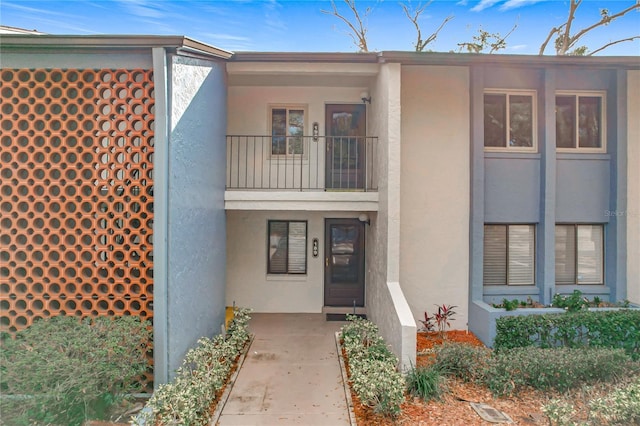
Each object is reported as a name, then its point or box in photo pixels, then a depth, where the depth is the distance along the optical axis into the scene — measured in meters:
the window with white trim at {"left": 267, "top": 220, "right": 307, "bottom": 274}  9.55
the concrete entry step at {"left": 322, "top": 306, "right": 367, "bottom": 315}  9.28
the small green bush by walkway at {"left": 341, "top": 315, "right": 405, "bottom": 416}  4.87
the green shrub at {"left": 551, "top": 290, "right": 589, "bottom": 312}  7.43
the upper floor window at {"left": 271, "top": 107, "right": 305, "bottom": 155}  9.26
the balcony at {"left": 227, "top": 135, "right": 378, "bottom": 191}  9.09
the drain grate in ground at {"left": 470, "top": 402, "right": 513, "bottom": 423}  4.95
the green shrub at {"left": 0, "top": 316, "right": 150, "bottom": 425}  4.27
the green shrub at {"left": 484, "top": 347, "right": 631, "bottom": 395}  5.52
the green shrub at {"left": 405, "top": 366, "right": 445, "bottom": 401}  5.37
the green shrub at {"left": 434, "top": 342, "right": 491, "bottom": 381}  5.96
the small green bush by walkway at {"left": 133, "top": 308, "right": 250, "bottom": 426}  4.57
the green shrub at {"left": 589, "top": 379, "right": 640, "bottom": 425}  4.35
